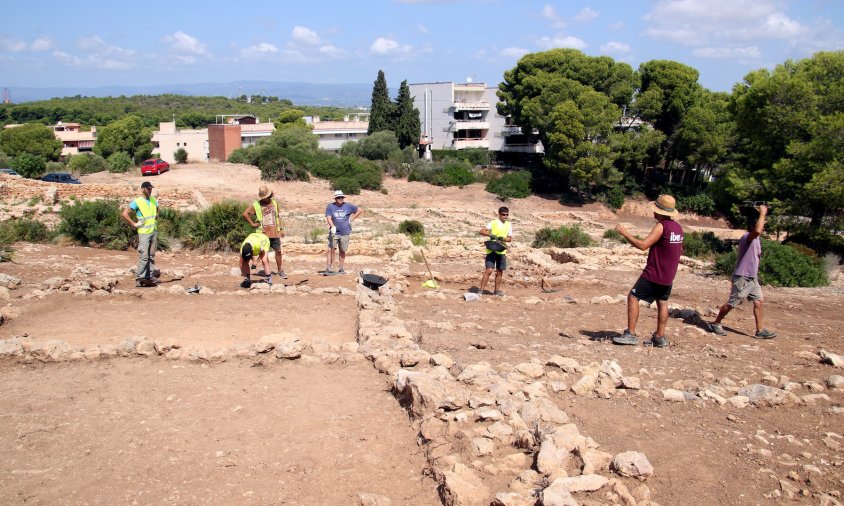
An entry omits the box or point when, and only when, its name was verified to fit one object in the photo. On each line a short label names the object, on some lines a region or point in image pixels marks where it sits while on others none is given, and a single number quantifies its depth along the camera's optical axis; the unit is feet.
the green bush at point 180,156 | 163.84
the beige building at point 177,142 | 198.08
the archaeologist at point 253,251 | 33.88
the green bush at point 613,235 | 80.28
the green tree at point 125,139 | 177.58
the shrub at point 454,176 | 147.13
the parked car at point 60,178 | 107.45
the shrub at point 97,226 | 48.80
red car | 126.52
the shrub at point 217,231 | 50.78
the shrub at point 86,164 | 134.59
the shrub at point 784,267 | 47.01
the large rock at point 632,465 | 14.75
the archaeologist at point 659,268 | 25.62
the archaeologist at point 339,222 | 38.88
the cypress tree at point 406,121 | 177.47
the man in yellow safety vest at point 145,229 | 33.86
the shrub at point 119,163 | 132.36
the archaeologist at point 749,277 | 28.63
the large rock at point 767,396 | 19.63
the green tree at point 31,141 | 168.04
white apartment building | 190.60
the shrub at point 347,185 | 123.85
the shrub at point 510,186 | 140.36
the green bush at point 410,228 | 71.36
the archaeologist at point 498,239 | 35.22
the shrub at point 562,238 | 67.72
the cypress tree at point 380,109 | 179.42
